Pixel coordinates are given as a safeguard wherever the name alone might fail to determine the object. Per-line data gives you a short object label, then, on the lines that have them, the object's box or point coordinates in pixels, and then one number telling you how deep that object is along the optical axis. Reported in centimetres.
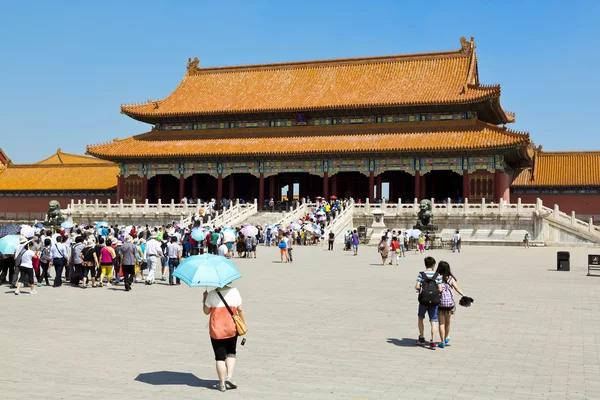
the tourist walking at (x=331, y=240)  3728
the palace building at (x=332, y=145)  5328
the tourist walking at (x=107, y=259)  2088
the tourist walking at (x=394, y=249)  2855
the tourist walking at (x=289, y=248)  2925
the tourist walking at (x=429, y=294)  1204
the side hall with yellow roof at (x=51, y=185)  6488
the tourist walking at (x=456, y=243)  3791
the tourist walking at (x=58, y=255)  2061
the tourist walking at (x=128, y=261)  2011
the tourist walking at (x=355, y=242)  3378
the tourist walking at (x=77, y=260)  2088
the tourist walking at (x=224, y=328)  934
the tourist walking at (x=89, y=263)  2069
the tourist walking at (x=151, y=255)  2180
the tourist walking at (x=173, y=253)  2184
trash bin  2688
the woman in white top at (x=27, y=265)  1894
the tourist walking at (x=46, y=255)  2056
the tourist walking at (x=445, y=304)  1213
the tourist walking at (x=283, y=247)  2898
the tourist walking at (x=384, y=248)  2862
